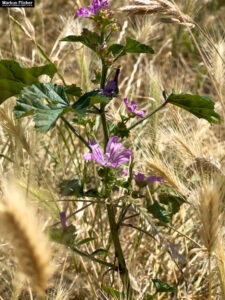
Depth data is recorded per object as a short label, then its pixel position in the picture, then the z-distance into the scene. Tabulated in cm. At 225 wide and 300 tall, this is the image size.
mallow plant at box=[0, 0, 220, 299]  61
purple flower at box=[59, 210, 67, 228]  67
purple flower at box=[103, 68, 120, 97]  63
